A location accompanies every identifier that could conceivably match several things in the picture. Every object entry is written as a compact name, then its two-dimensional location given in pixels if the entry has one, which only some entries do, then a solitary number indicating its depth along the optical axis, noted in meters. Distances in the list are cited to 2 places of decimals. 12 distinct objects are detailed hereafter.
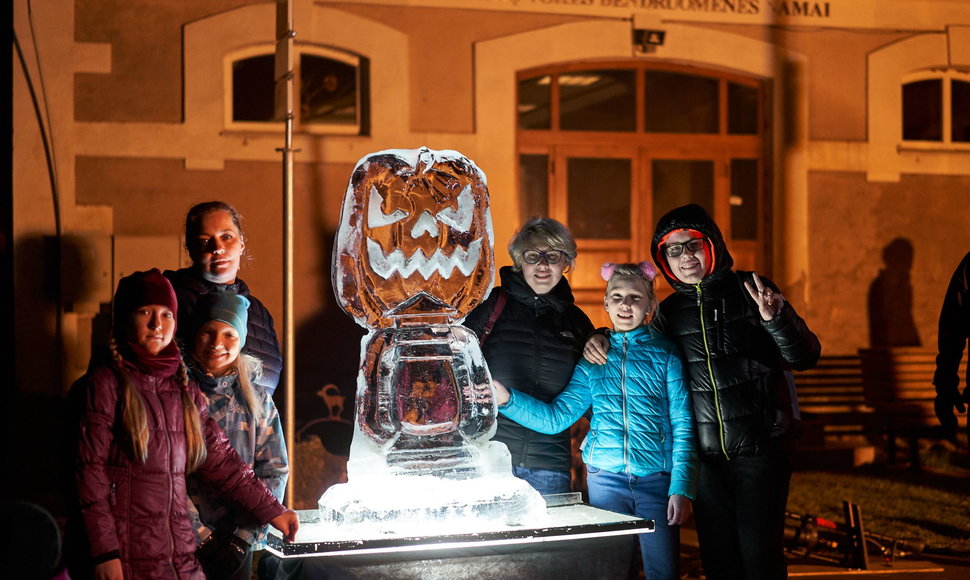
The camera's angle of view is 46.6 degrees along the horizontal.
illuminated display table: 3.16
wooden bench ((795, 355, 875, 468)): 9.41
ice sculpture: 3.44
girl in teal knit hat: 3.35
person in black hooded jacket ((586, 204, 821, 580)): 3.82
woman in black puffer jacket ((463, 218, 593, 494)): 4.09
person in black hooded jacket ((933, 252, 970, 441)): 4.55
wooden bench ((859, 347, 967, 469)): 9.52
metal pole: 6.20
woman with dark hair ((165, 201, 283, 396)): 3.72
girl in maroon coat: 2.97
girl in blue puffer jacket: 3.85
